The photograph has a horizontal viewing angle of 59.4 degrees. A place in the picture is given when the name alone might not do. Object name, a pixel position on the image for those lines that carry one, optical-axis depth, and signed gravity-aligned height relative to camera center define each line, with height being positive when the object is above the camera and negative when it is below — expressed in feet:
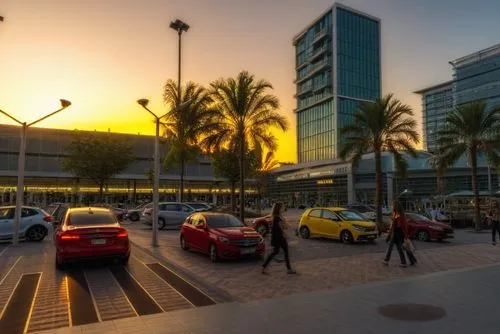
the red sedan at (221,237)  41.60 -4.19
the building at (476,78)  354.13 +99.85
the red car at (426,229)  64.44 -5.08
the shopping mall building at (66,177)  259.80 +11.50
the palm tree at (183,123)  102.47 +17.00
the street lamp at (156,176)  55.57 +2.52
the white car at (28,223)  58.90 -3.89
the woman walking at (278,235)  35.32 -3.24
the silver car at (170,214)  86.63 -3.82
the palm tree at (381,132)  82.84 +12.16
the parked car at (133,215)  121.54 -5.58
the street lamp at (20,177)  55.72 +2.40
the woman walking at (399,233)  39.68 -3.44
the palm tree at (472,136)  87.66 +12.05
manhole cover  22.46 -6.24
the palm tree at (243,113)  82.74 +15.64
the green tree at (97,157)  128.98 +11.11
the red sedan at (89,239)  36.06 -3.68
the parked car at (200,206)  97.79 -2.64
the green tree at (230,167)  120.16 +8.07
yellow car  60.29 -4.34
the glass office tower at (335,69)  315.17 +93.21
